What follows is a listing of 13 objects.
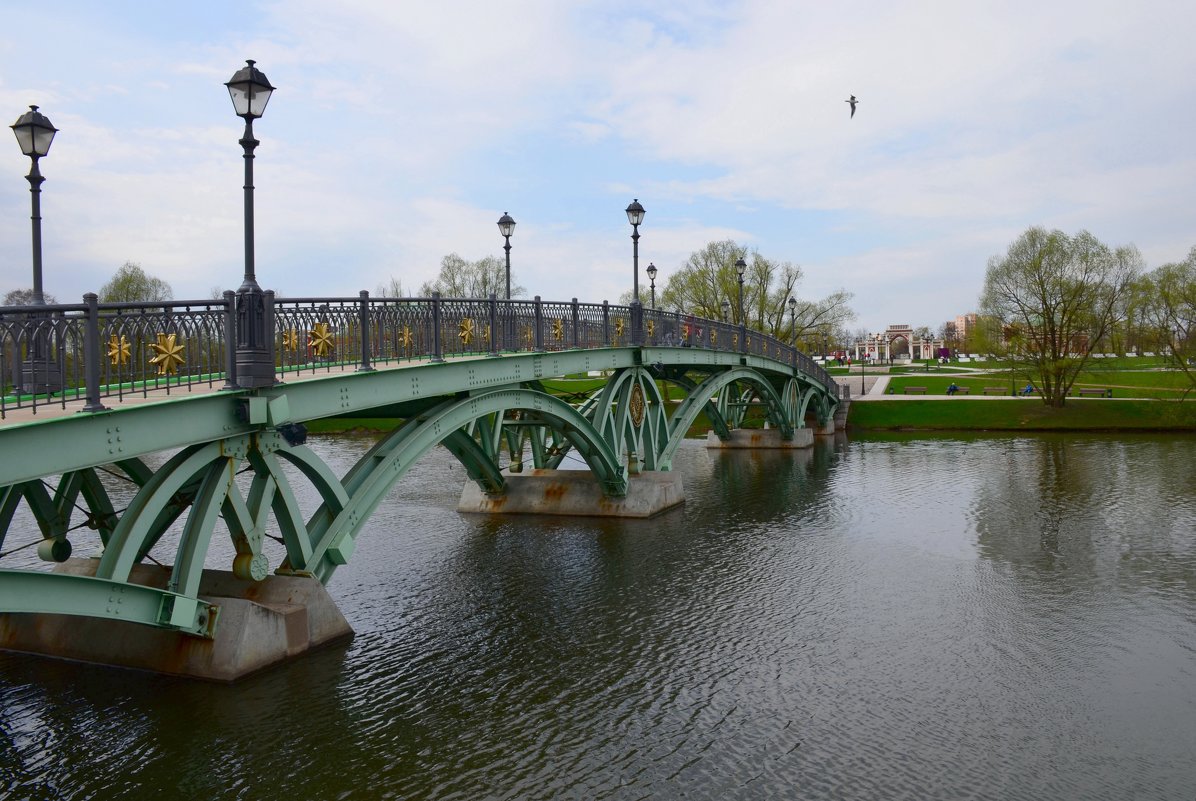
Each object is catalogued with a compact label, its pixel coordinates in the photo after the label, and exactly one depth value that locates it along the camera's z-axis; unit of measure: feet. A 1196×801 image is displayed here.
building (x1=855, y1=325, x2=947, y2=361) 526.98
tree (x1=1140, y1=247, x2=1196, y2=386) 152.66
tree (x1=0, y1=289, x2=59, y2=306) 83.35
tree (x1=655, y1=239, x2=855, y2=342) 208.85
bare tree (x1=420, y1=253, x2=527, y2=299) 236.02
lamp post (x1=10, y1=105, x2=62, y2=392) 37.50
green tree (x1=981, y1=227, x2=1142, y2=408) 162.40
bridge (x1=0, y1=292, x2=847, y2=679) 29.76
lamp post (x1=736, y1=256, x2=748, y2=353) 106.11
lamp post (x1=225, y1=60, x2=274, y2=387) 33.81
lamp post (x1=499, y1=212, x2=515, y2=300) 67.92
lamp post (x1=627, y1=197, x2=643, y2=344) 73.56
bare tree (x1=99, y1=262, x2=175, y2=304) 171.03
